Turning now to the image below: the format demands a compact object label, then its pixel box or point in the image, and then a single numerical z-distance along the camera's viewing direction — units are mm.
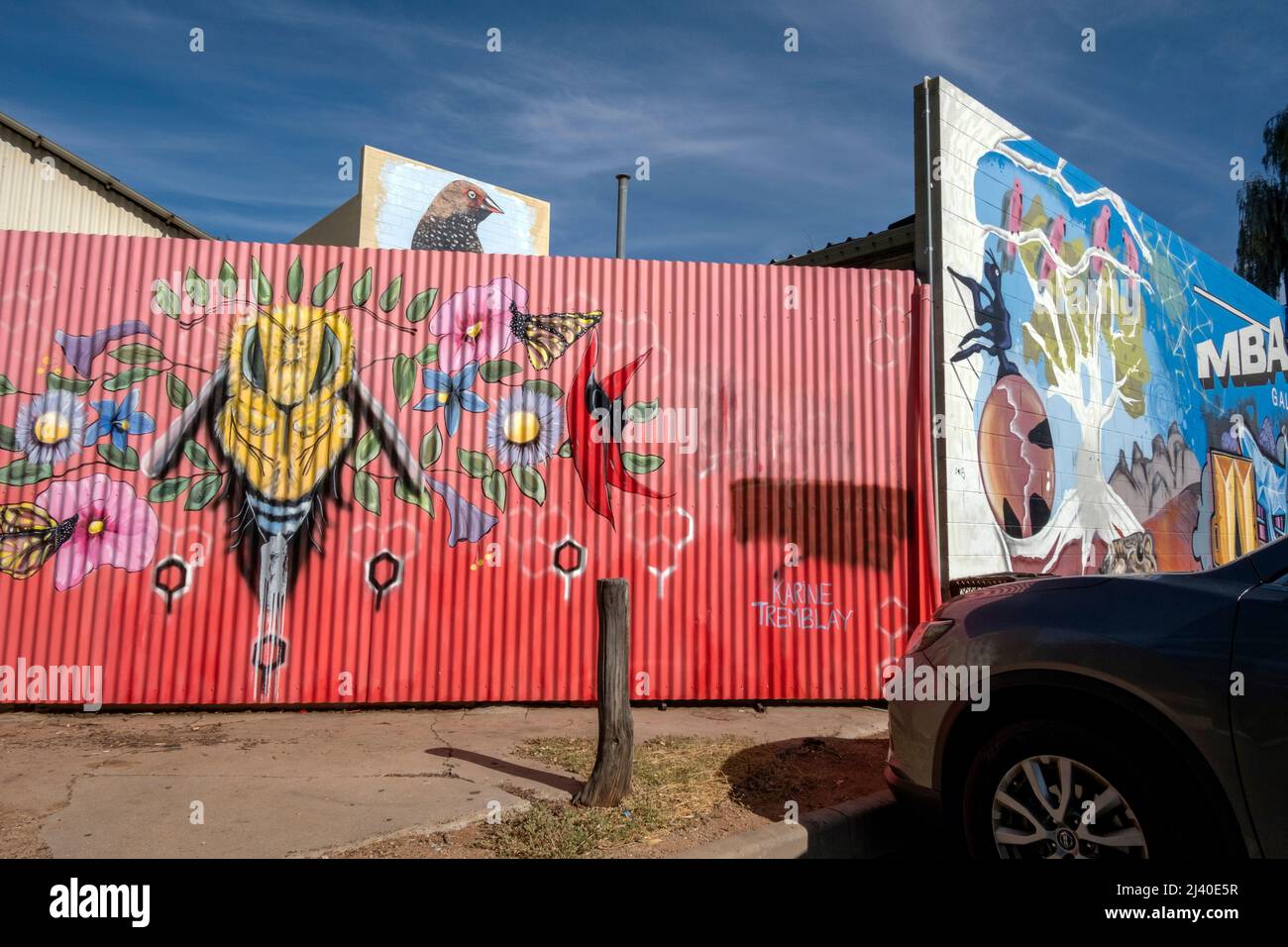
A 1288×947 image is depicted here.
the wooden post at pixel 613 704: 4277
